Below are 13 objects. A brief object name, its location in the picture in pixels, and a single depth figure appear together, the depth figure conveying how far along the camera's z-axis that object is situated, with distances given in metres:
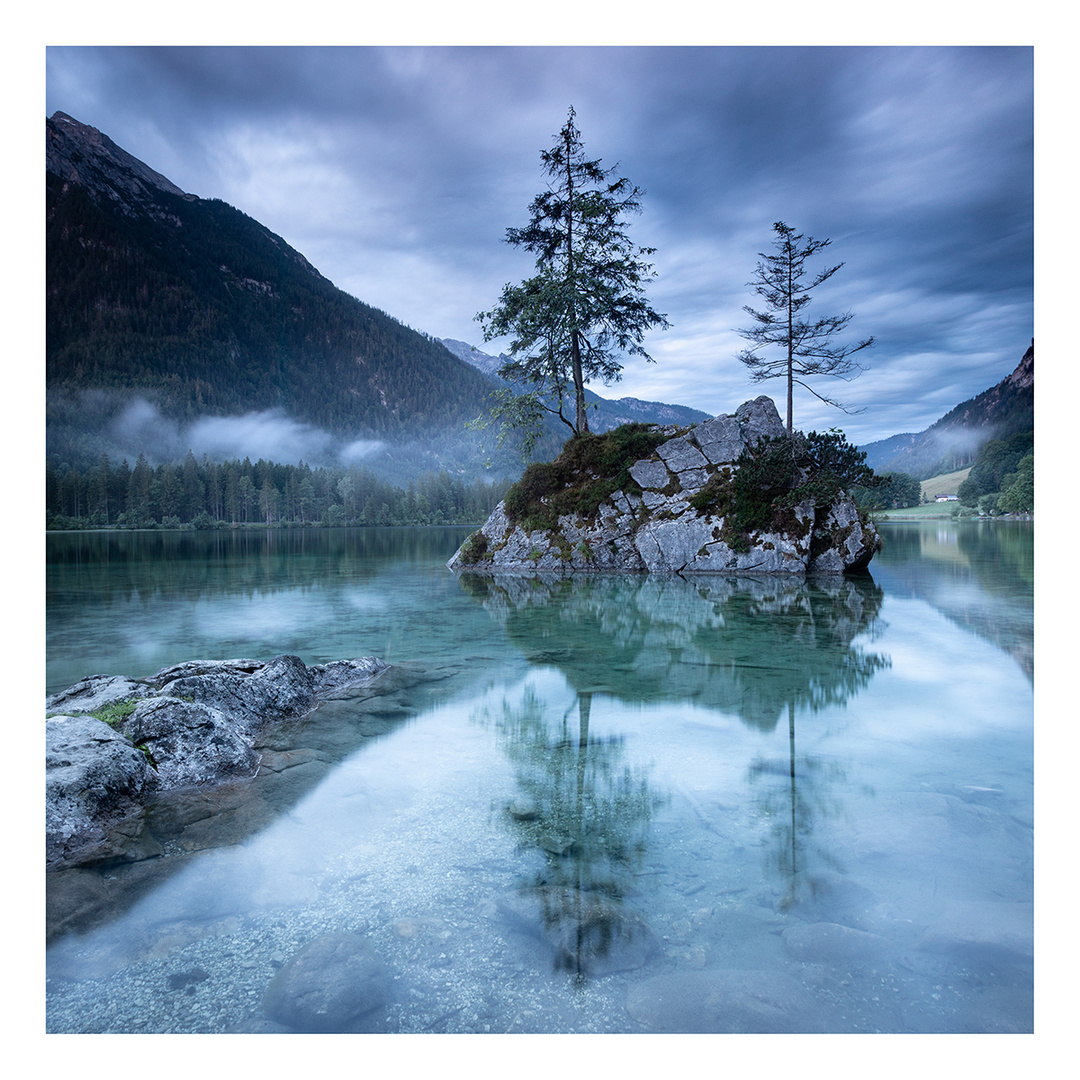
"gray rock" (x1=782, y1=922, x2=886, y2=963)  2.95
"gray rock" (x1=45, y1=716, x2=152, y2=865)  4.18
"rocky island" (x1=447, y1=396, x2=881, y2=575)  21.77
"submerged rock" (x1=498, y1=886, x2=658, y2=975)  2.94
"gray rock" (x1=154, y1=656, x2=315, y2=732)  6.36
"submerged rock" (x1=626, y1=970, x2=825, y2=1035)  2.59
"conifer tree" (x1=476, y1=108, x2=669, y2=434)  25.17
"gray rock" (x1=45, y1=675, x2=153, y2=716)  6.24
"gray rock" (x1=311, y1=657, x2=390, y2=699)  7.99
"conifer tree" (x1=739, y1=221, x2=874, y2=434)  26.67
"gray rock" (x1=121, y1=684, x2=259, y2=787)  5.21
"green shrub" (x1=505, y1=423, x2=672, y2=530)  24.89
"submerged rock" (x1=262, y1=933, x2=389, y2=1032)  2.62
